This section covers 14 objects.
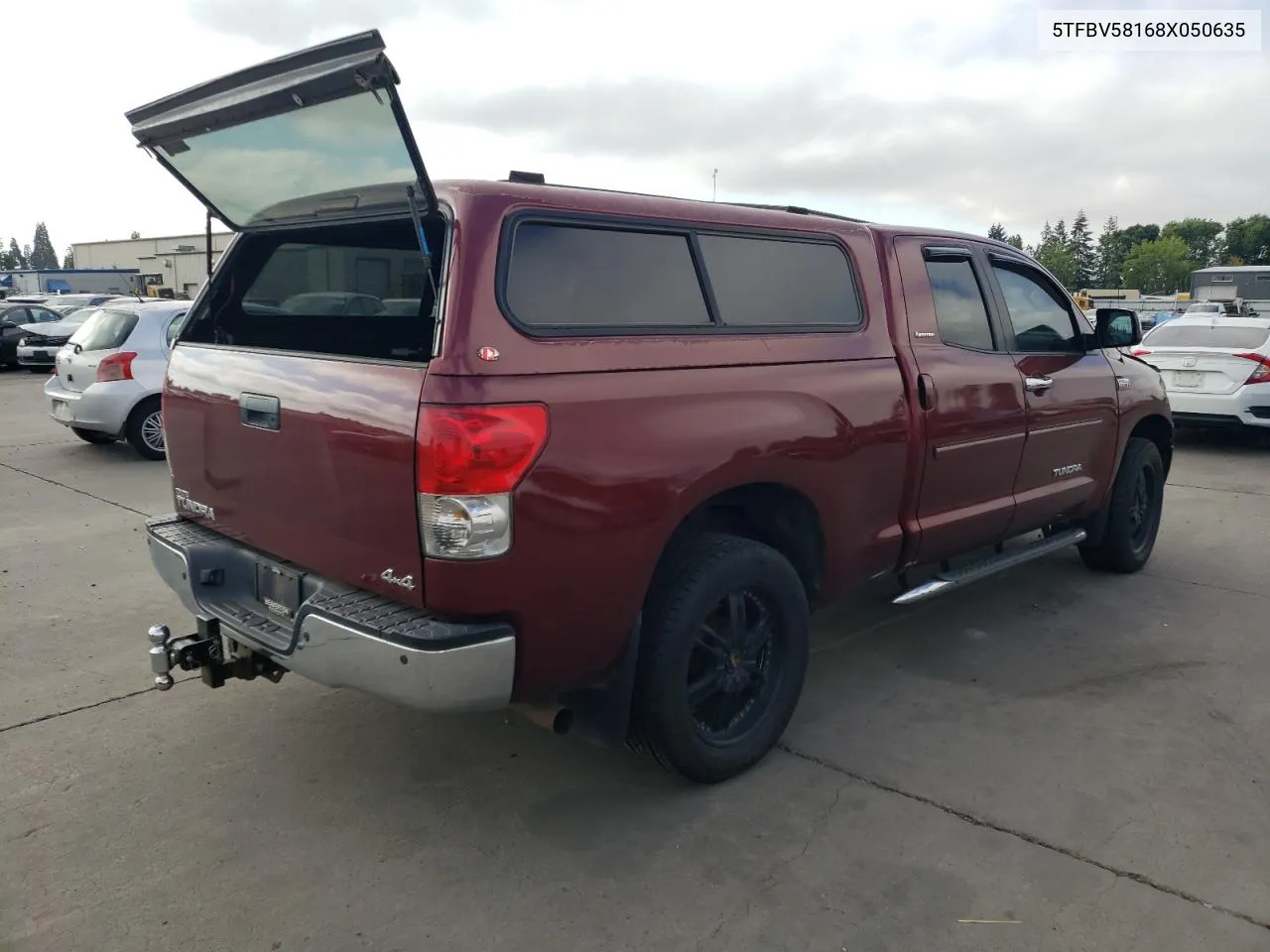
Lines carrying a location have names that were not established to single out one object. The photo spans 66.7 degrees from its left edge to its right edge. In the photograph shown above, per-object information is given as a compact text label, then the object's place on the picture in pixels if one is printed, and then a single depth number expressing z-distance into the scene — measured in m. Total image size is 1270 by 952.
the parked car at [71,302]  25.37
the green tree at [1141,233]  140.12
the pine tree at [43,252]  162.50
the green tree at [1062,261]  124.19
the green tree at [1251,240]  117.31
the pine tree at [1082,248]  137.46
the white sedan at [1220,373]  10.00
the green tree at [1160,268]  118.31
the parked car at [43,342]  19.41
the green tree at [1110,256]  134.25
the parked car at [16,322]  20.23
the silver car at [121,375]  9.20
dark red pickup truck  2.59
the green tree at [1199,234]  132.75
